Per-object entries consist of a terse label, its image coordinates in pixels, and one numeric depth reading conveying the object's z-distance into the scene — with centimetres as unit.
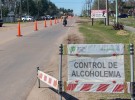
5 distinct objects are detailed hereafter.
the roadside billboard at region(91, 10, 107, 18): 5503
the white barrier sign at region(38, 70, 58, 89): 926
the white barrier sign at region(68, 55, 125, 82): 893
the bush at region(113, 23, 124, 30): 4160
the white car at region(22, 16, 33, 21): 11398
